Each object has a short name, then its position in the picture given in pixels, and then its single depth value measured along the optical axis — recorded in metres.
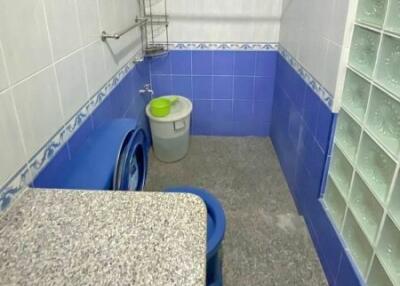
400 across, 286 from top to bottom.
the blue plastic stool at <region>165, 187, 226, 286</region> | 1.25
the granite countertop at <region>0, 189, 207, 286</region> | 0.58
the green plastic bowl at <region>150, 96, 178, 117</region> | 2.18
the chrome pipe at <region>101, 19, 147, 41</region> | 1.43
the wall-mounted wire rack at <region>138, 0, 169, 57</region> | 2.22
